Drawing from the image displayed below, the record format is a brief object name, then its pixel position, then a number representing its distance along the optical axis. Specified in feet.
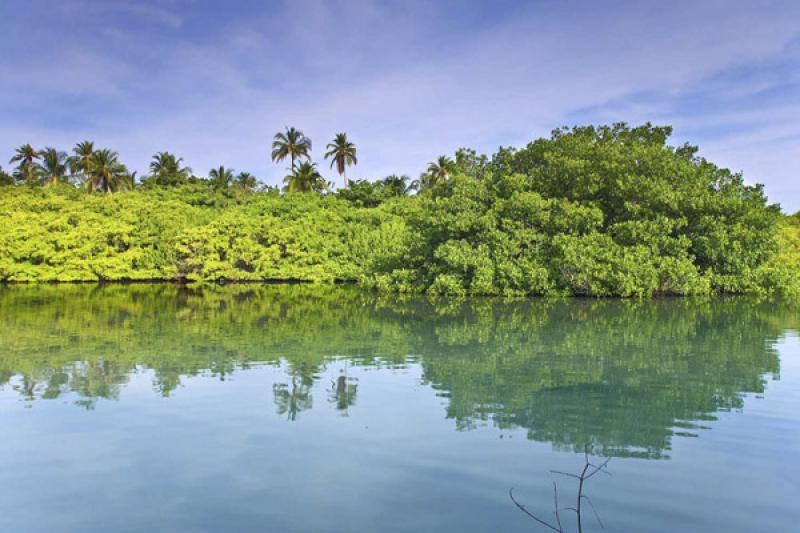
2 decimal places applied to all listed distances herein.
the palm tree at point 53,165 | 217.36
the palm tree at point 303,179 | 205.26
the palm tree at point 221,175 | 212.76
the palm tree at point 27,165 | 218.59
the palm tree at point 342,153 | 219.00
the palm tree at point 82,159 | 203.10
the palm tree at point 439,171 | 213.46
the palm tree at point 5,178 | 199.82
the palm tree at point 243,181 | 228.43
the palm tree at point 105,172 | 200.95
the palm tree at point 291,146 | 221.05
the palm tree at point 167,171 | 191.83
